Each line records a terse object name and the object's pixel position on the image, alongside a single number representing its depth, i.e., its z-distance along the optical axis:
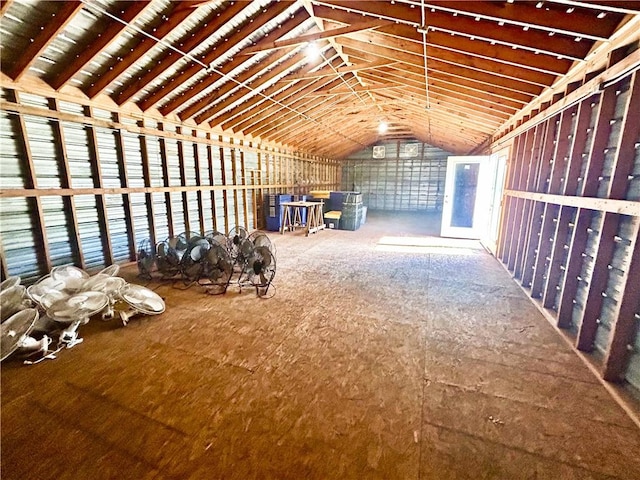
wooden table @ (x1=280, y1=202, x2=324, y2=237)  8.38
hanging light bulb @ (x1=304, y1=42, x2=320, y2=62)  4.69
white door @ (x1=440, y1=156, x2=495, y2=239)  7.27
